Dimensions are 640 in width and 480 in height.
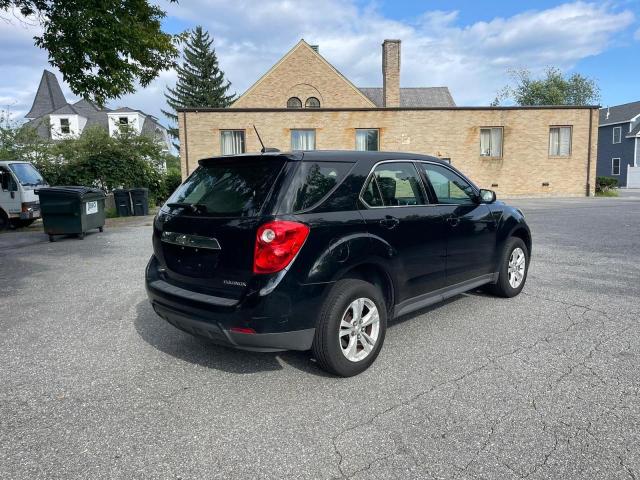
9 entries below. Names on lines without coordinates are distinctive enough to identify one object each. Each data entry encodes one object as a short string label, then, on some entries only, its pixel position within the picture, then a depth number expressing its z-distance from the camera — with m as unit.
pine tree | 52.50
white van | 13.59
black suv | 3.16
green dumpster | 11.06
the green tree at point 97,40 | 9.41
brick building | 24.23
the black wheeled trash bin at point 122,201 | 17.47
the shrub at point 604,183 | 28.22
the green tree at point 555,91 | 59.22
